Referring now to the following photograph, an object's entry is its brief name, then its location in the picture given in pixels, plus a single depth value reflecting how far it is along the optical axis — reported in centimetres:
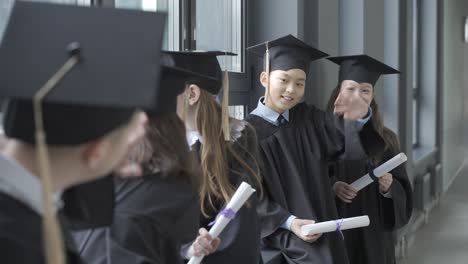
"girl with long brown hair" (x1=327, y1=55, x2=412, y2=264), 334
